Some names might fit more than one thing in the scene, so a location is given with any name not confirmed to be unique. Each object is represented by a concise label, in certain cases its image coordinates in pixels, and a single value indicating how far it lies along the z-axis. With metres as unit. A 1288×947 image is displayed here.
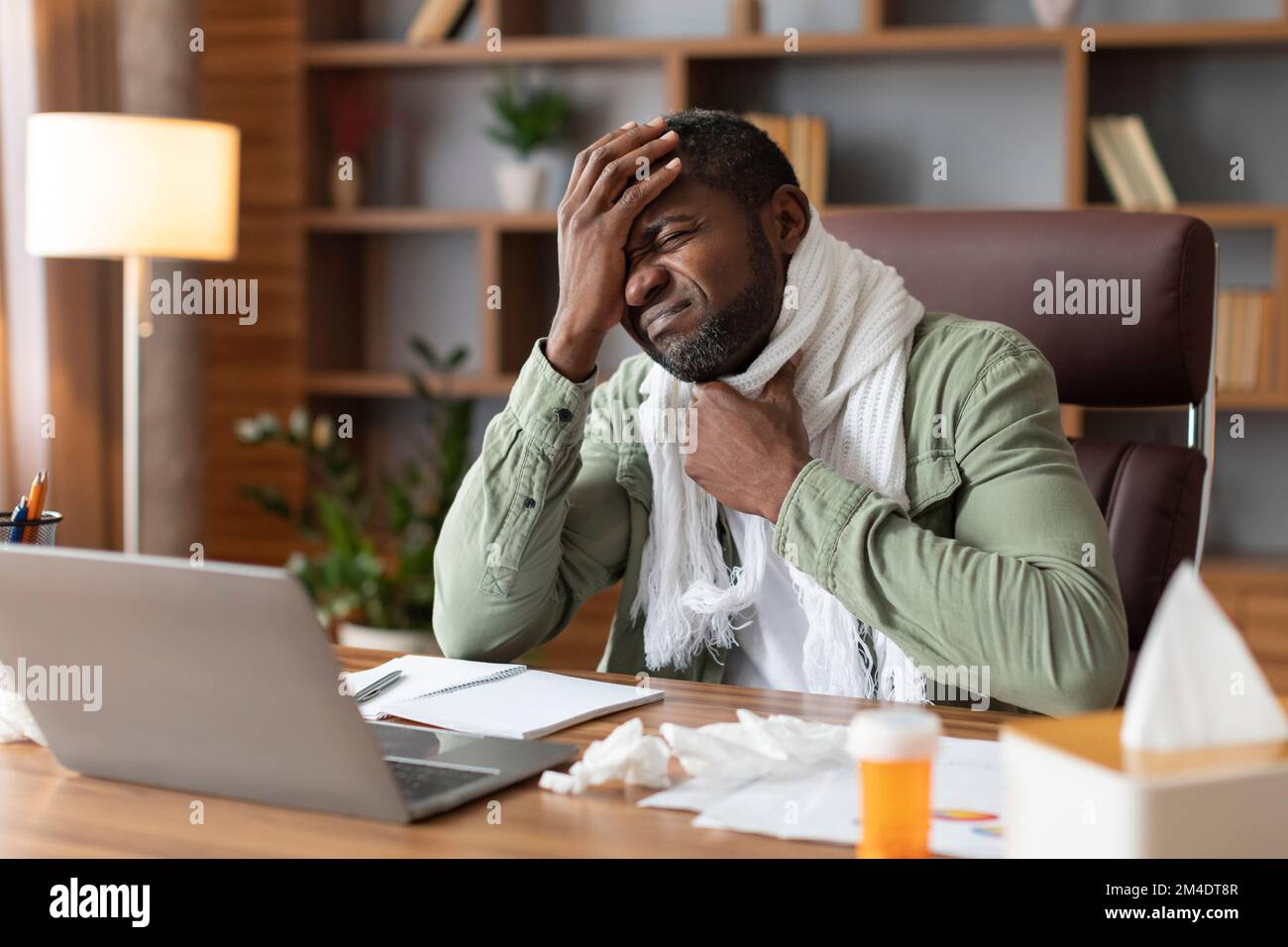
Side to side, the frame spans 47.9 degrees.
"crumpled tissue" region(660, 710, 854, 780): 0.93
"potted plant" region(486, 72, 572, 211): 3.23
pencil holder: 1.15
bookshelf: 2.95
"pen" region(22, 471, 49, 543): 1.17
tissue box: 0.63
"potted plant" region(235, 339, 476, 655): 2.92
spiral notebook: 1.08
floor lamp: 2.49
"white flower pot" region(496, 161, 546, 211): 3.24
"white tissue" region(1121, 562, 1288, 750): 0.65
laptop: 0.80
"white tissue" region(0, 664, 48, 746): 1.03
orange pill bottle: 0.74
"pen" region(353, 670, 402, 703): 1.16
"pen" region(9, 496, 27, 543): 1.15
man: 1.32
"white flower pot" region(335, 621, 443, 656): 2.88
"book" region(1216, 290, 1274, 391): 2.77
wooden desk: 0.80
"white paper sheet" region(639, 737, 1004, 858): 0.81
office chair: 1.56
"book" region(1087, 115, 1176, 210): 2.86
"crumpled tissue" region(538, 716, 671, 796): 0.91
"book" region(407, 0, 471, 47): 3.21
